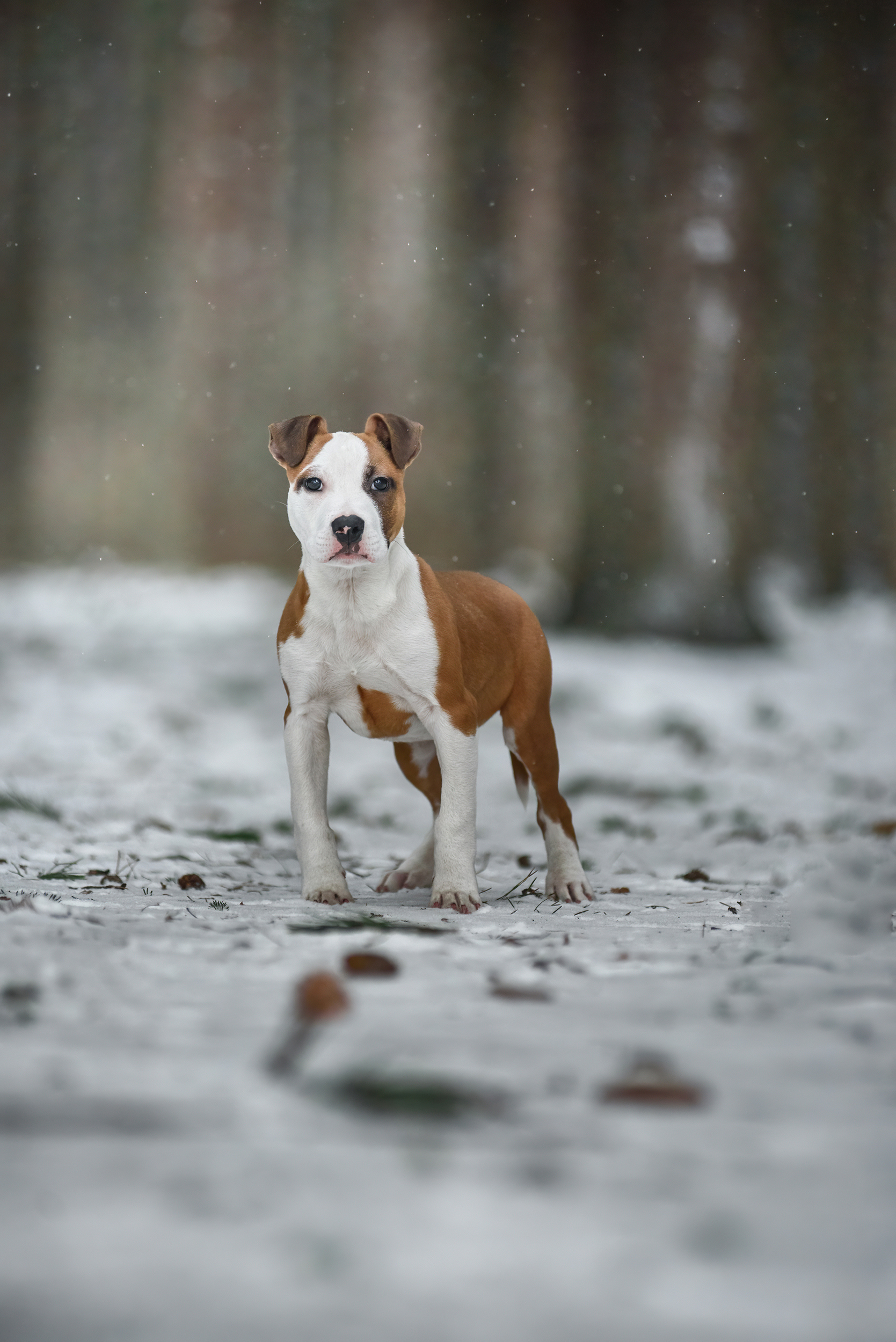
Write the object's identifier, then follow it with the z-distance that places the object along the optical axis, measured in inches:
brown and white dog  245.6
